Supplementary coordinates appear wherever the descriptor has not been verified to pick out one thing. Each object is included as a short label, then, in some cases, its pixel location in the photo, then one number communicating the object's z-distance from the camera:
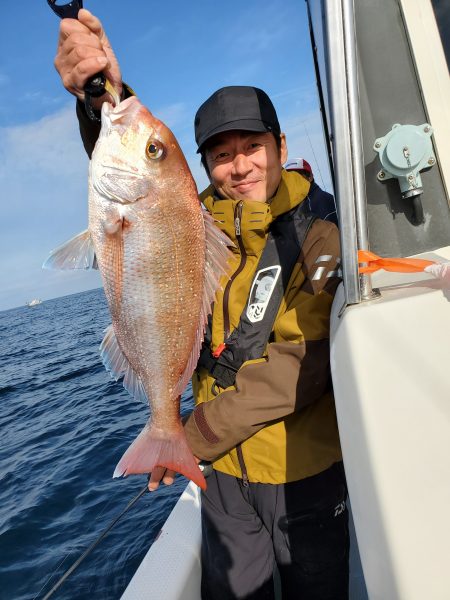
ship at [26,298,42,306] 130.29
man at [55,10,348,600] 0.75
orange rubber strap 0.53
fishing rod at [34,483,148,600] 0.95
